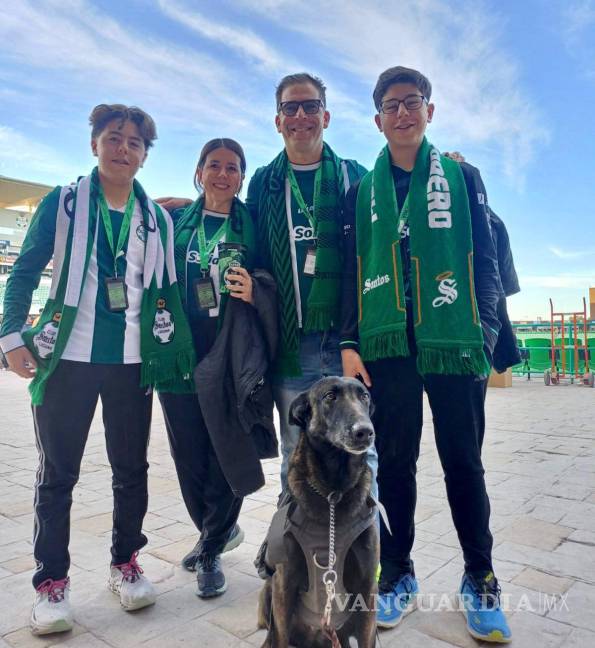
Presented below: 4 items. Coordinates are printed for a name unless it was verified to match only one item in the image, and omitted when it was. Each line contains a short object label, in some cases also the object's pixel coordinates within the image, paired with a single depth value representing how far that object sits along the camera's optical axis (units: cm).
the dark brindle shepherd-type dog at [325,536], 187
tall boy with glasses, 223
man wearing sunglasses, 248
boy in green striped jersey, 231
